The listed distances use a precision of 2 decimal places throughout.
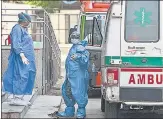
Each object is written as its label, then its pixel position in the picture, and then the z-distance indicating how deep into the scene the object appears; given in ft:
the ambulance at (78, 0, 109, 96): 74.84
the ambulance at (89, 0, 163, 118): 53.36
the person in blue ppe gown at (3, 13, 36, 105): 59.47
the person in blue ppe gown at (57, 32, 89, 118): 58.23
